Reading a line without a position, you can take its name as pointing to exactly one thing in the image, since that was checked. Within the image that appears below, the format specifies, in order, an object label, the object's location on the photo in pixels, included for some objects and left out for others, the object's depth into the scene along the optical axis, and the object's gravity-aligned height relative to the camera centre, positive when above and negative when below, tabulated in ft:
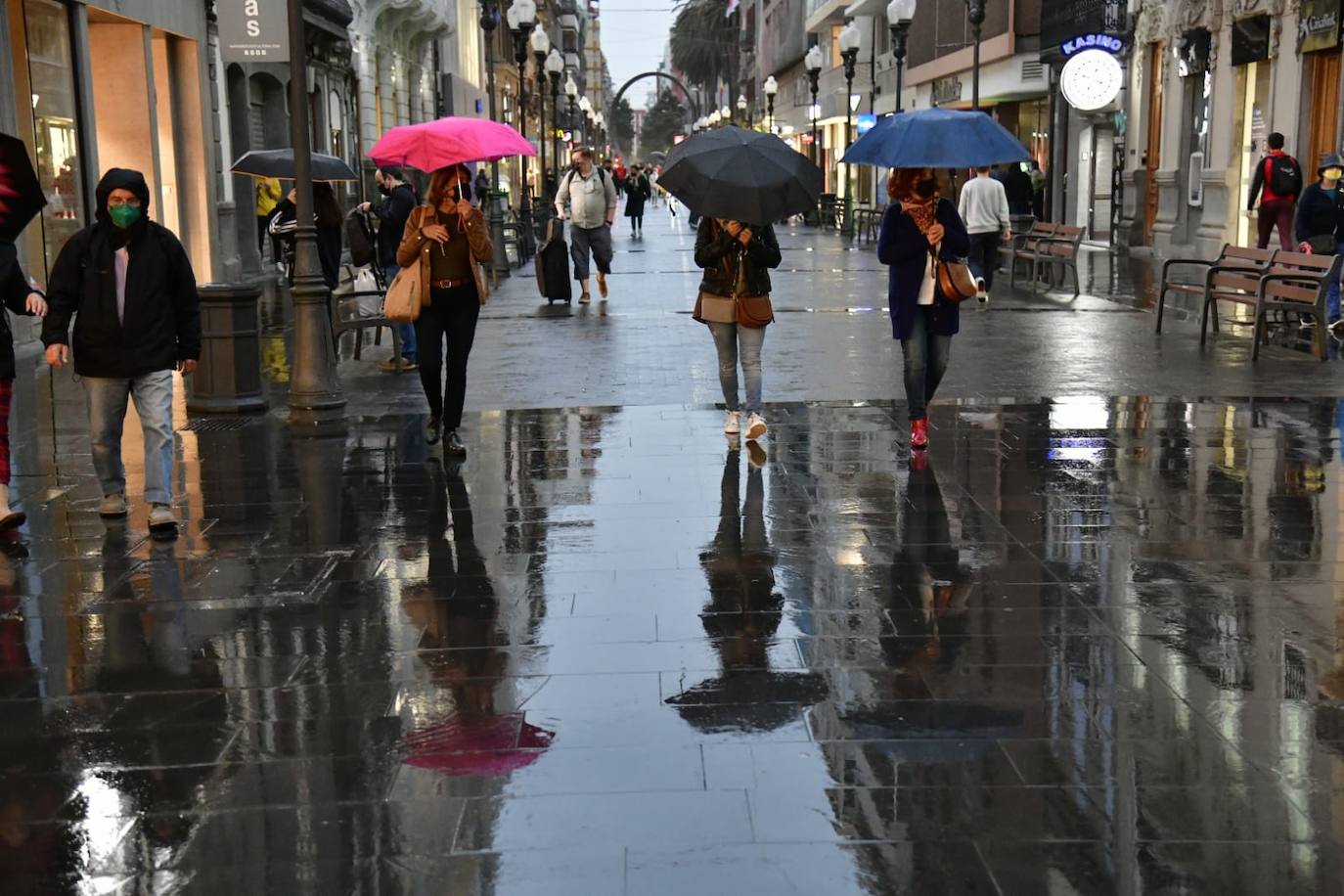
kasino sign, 100.07 +6.93
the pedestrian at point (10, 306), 25.46 -1.98
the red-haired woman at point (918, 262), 30.91 -1.86
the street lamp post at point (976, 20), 87.20 +7.48
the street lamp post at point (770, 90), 199.00 +9.01
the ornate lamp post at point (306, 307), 35.76 -2.92
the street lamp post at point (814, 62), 147.88 +9.14
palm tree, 341.62 +26.11
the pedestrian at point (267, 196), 83.66 -1.07
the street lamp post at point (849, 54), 127.35 +9.02
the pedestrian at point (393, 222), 45.80 -1.41
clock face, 97.55 +4.53
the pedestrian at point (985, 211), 62.39 -1.90
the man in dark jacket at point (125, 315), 25.23 -2.08
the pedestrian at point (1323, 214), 51.55 -1.84
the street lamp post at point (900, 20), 101.86 +8.77
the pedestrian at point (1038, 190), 113.27 -2.07
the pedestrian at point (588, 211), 63.10 -1.63
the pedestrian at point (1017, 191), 89.35 -1.66
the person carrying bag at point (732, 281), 31.76 -2.20
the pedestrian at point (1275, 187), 60.18 -1.14
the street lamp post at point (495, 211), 83.62 -2.39
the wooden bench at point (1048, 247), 65.46 -3.57
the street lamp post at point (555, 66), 124.67 +7.83
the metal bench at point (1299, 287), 43.11 -3.56
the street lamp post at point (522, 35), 99.25 +8.20
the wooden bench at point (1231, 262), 47.31 -3.09
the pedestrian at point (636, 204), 136.46 -3.06
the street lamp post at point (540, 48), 111.96 +8.16
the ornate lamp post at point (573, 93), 282.42 +13.72
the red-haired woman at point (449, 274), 31.65 -1.95
